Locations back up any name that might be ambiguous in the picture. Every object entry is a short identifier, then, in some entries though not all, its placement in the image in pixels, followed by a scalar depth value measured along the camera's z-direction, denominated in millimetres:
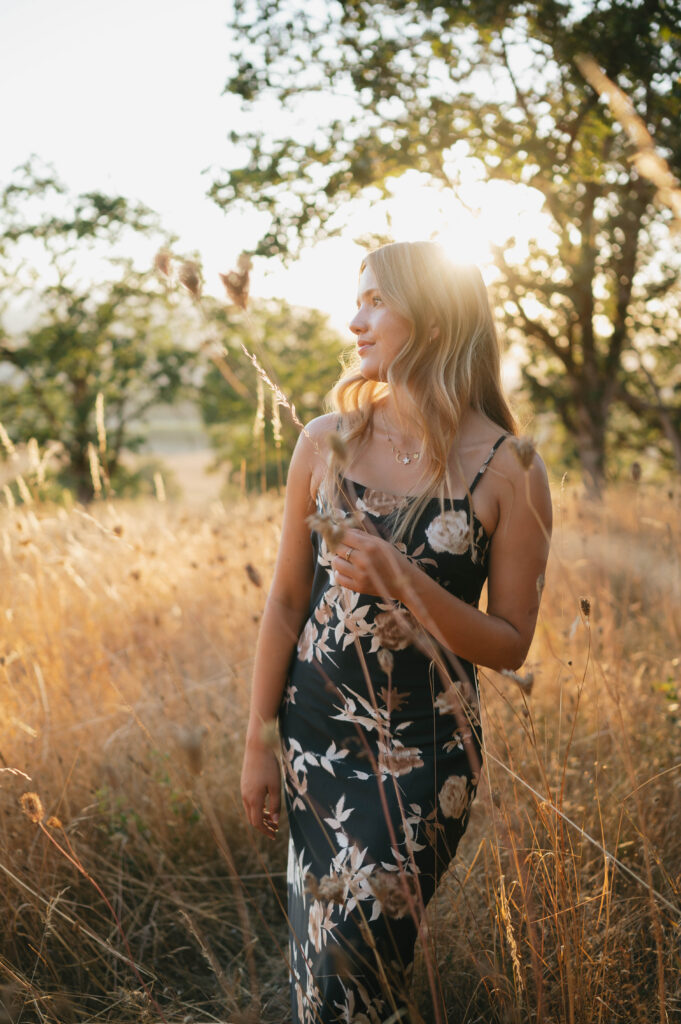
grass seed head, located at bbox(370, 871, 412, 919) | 1362
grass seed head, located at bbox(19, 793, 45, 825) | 1406
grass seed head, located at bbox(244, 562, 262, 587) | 2424
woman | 1458
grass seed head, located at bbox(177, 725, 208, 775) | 1097
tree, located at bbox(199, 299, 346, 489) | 13266
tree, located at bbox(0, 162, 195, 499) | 11516
